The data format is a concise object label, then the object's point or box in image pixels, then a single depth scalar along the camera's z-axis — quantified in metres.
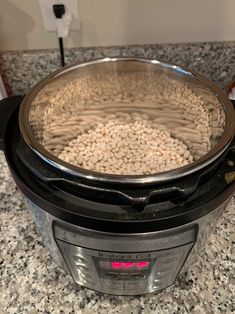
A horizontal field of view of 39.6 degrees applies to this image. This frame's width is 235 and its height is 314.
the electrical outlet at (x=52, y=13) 0.84
